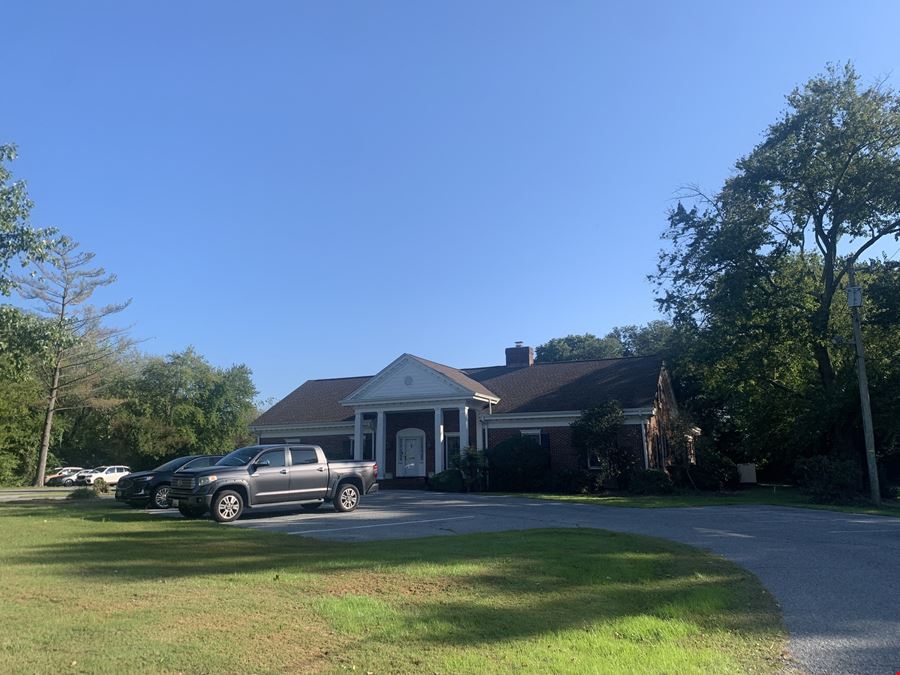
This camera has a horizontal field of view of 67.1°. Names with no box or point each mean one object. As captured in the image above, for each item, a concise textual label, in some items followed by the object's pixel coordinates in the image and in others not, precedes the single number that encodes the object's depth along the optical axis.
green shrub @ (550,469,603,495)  28.00
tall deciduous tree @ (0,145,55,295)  18.55
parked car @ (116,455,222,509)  19.42
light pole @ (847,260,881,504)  22.30
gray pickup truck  15.61
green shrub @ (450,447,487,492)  29.22
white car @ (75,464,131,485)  47.03
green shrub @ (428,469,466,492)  28.97
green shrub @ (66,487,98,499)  23.42
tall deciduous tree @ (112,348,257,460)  47.44
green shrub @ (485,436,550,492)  28.89
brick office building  30.69
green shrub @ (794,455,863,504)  22.58
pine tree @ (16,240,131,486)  42.38
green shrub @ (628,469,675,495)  27.03
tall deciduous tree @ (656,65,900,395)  27.39
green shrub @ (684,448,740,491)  31.70
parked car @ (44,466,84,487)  47.62
